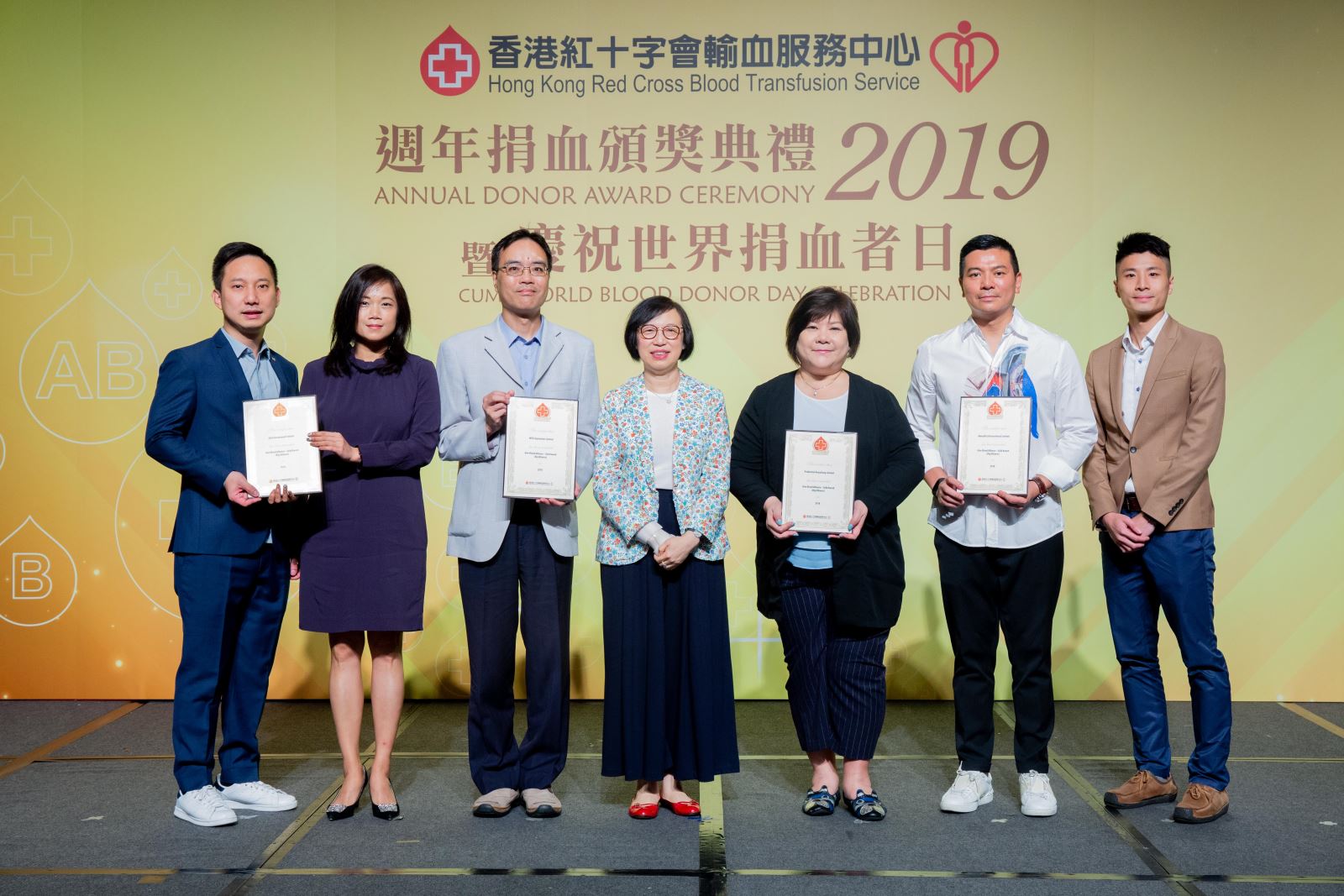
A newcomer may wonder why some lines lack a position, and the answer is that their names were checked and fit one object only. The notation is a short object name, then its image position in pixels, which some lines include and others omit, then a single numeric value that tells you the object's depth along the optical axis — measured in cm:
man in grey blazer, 332
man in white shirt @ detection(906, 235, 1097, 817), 329
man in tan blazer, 334
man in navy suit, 325
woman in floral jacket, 318
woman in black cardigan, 326
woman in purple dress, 328
